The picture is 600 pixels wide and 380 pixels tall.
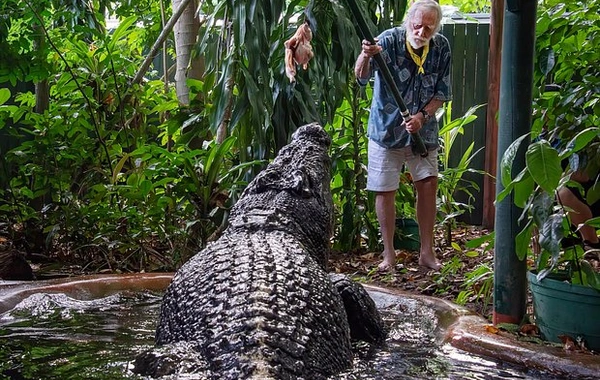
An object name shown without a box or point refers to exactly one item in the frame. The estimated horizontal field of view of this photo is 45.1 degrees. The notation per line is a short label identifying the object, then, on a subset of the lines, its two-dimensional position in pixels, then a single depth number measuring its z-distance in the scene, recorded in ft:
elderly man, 15.62
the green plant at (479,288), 11.71
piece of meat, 12.72
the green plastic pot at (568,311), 8.63
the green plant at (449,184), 19.19
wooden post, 21.27
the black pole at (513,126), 9.34
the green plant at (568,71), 9.95
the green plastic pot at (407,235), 18.72
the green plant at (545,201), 8.13
